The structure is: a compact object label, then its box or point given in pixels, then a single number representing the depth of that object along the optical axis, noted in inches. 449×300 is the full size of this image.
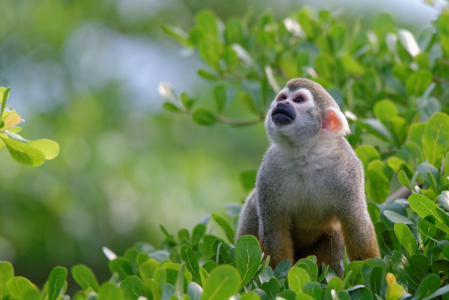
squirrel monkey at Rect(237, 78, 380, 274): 173.0
